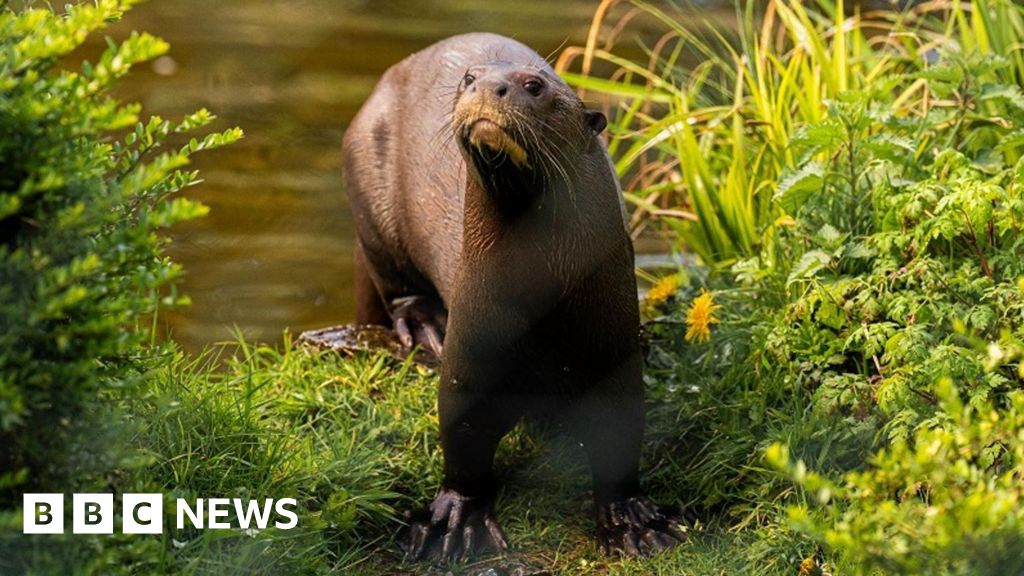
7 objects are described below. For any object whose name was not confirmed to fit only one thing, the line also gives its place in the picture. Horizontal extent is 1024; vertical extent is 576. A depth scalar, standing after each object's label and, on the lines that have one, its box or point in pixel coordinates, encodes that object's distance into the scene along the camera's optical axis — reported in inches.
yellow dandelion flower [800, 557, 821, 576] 242.8
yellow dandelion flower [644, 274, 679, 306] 347.3
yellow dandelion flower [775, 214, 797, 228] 323.0
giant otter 239.3
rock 340.2
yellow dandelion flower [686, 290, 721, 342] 310.7
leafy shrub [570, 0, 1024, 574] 205.8
